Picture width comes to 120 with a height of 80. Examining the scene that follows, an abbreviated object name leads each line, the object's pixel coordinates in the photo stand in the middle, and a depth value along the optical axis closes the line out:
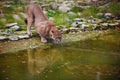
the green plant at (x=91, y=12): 14.75
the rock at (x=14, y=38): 11.23
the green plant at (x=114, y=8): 15.06
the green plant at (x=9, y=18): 13.13
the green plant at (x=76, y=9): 14.90
